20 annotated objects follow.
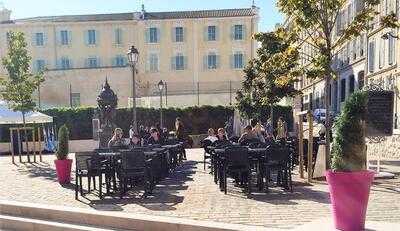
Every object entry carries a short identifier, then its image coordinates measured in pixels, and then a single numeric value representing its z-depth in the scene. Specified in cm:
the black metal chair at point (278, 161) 968
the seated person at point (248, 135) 1254
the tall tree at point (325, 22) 1081
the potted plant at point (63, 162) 1182
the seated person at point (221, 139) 1235
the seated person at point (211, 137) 1408
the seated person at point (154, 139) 1527
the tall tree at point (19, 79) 1817
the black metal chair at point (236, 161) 959
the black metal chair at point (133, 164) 956
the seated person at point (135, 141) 1337
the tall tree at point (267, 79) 1162
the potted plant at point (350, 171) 617
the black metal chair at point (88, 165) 977
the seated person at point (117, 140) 1308
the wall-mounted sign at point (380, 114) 1141
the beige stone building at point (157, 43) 5088
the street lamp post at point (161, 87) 2919
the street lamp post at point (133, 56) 1494
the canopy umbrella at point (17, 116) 1883
